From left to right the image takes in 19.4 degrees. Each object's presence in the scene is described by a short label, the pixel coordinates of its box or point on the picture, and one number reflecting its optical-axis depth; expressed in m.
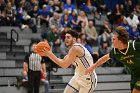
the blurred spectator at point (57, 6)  16.50
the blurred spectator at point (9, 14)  14.96
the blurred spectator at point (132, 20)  17.83
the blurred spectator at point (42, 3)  16.75
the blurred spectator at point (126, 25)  17.58
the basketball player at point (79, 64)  6.96
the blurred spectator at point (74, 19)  15.73
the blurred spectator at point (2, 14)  14.86
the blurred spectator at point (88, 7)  18.30
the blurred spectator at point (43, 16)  15.73
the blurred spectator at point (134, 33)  17.24
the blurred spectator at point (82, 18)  16.13
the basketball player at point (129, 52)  6.41
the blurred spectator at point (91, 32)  15.99
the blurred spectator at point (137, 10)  19.06
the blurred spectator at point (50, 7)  16.03
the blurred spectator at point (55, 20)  15.61
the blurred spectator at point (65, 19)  15.73
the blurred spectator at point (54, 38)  14.80
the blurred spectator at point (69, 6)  16.67
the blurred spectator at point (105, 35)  16.38
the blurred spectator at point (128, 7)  19.67
